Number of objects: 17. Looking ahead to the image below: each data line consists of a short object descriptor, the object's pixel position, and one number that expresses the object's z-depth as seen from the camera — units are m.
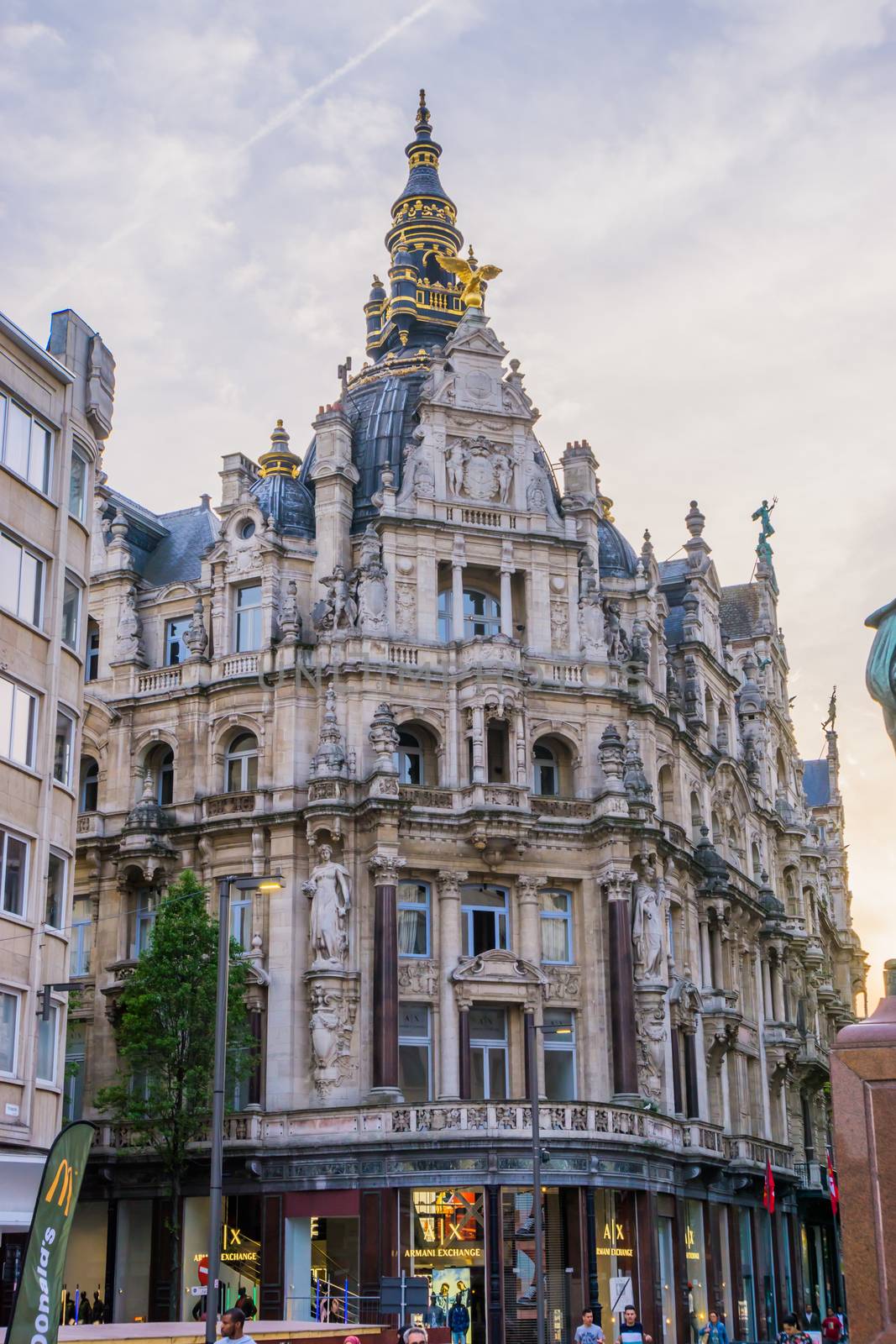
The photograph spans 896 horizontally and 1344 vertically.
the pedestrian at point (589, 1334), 33.00
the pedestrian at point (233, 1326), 18.78
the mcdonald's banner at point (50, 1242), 18.34
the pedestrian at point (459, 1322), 47.62
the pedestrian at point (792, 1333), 35.50
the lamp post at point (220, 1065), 28.22
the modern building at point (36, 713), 32.62
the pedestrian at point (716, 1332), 46.22
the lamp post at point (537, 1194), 38.50
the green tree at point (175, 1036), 48.34
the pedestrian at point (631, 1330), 30.19
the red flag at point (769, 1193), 59.19
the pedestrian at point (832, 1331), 44.22
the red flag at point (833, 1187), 62.94
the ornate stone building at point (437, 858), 50.00
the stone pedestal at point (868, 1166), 15.78
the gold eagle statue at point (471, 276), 62.38
